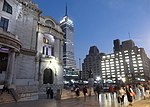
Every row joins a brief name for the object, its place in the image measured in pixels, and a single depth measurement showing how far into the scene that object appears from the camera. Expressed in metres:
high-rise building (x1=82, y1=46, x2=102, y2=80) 115.25
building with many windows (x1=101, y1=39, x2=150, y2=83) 95.92
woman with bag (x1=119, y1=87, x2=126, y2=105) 9.14
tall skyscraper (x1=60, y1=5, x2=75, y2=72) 124.51
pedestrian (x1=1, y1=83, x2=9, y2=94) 14.03
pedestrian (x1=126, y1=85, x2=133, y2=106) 8.78
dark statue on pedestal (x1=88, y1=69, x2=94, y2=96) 21.75
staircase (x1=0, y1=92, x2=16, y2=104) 12.62
